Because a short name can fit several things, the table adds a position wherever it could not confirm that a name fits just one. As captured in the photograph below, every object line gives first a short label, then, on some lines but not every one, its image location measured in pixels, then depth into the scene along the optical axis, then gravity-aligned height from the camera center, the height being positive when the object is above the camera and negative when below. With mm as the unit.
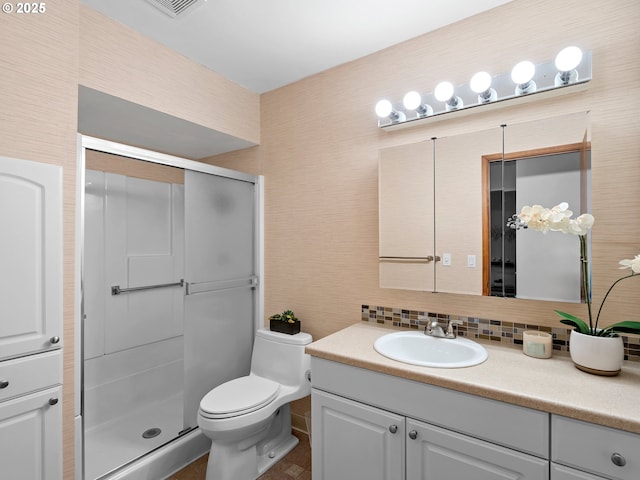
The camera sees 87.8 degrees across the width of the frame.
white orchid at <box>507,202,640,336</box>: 1204 +49
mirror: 1392 +170
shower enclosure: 2059 -405
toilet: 1682 -883
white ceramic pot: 1152 -400
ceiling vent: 1454 +1057
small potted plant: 2137 -532
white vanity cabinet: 1079 -709
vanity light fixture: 1349 +691
